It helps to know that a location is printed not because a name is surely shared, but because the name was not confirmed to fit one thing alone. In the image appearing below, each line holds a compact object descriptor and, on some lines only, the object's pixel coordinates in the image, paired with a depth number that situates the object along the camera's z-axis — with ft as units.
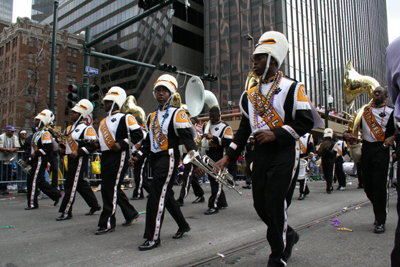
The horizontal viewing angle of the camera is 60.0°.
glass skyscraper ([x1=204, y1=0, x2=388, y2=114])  113.91
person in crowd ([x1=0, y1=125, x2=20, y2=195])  34.78
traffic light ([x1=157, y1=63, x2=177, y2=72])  45.67
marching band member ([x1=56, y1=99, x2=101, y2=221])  20.13
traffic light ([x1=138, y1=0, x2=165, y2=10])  32.07
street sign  38.88
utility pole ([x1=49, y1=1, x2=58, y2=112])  39.49
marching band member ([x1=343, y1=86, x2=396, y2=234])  16.10
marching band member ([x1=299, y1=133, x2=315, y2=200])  28.89
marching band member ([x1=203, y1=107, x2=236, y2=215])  22.25
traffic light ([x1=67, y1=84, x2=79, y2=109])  37.21
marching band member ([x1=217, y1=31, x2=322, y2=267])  10.25
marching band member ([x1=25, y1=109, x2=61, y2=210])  24.81
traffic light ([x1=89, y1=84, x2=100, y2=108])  38.63
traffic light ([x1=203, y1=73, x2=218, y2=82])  53.06
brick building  174.47
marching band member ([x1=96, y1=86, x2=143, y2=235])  16.44
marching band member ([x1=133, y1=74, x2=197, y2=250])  13.55
